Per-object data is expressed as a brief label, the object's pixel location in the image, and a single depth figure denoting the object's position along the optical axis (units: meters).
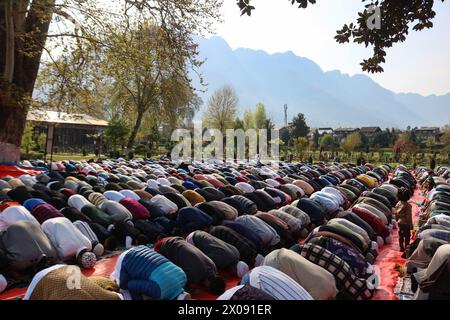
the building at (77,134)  37.81
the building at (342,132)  80.94
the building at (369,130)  73.81
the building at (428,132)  76.44
